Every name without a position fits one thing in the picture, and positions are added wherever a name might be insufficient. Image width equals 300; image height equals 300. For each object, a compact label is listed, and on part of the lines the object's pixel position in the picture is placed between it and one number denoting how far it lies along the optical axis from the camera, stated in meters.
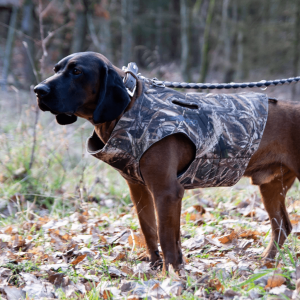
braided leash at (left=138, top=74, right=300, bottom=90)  3.26
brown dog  2.85
